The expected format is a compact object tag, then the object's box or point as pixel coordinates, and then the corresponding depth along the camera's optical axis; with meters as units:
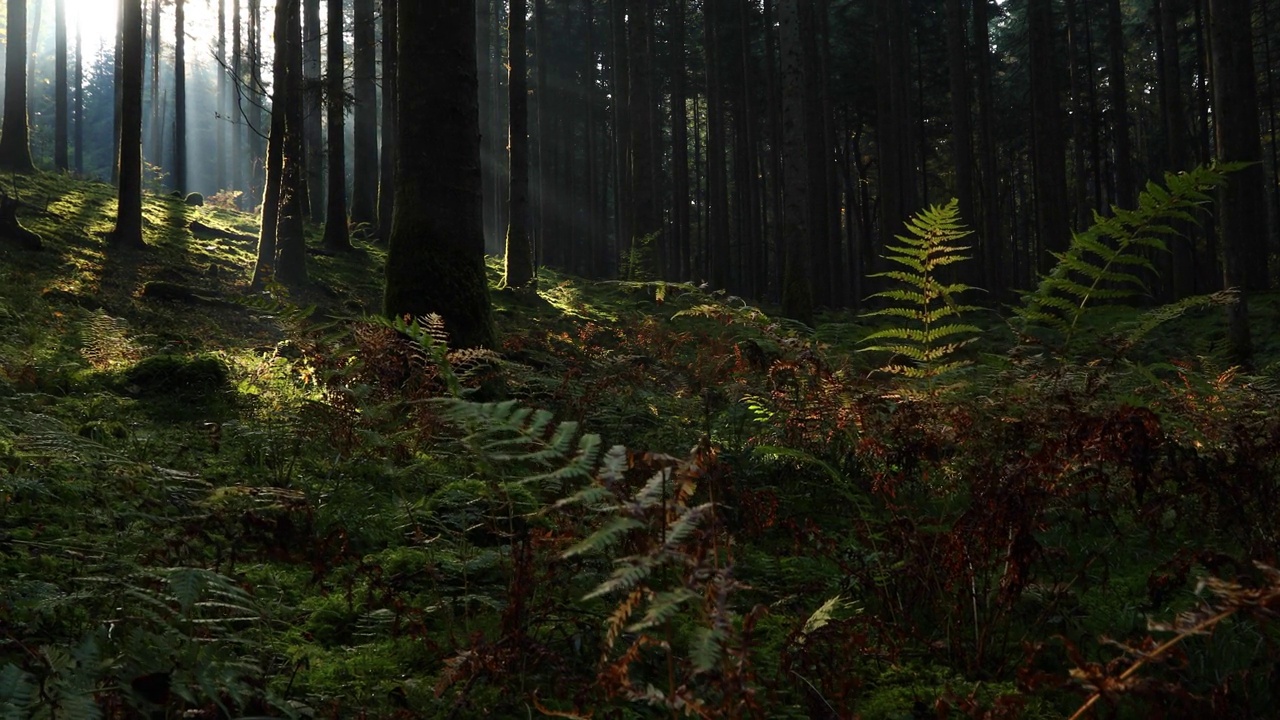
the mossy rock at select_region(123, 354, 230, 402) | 6.00
